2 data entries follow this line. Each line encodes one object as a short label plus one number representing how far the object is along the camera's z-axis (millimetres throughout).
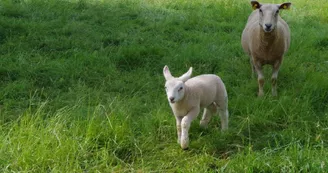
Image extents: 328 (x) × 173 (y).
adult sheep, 5809
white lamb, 4203
